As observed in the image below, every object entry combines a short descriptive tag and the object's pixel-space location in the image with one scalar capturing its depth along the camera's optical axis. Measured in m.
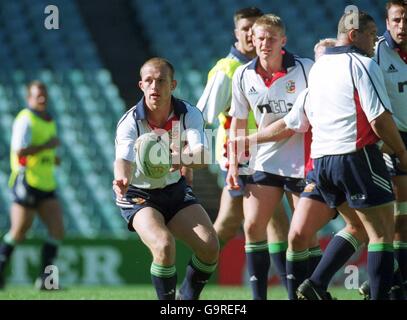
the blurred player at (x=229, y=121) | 15.99
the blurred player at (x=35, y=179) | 22.22
